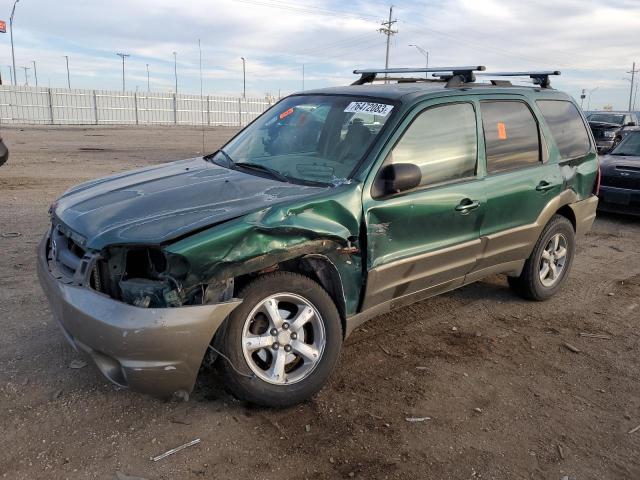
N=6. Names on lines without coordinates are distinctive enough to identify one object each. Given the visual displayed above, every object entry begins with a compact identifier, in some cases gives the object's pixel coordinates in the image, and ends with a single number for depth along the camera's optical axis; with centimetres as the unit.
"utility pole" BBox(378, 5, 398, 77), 6356
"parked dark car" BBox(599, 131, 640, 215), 873
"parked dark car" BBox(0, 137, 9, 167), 919
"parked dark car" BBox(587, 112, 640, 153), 1667
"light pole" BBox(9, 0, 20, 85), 4916
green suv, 277
